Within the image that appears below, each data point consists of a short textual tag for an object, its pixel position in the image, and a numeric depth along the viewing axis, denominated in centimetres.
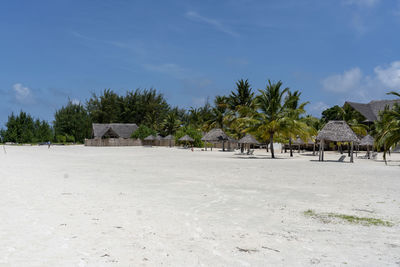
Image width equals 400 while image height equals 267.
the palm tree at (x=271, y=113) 2777
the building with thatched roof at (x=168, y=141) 6181
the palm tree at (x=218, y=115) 5176
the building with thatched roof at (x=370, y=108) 5353
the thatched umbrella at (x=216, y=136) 4392
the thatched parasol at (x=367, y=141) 3232
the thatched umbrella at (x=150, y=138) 6288
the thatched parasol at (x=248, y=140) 3749
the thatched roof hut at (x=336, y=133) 2558
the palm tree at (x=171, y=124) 6862
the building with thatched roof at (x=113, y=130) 6550
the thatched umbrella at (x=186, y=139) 5224
